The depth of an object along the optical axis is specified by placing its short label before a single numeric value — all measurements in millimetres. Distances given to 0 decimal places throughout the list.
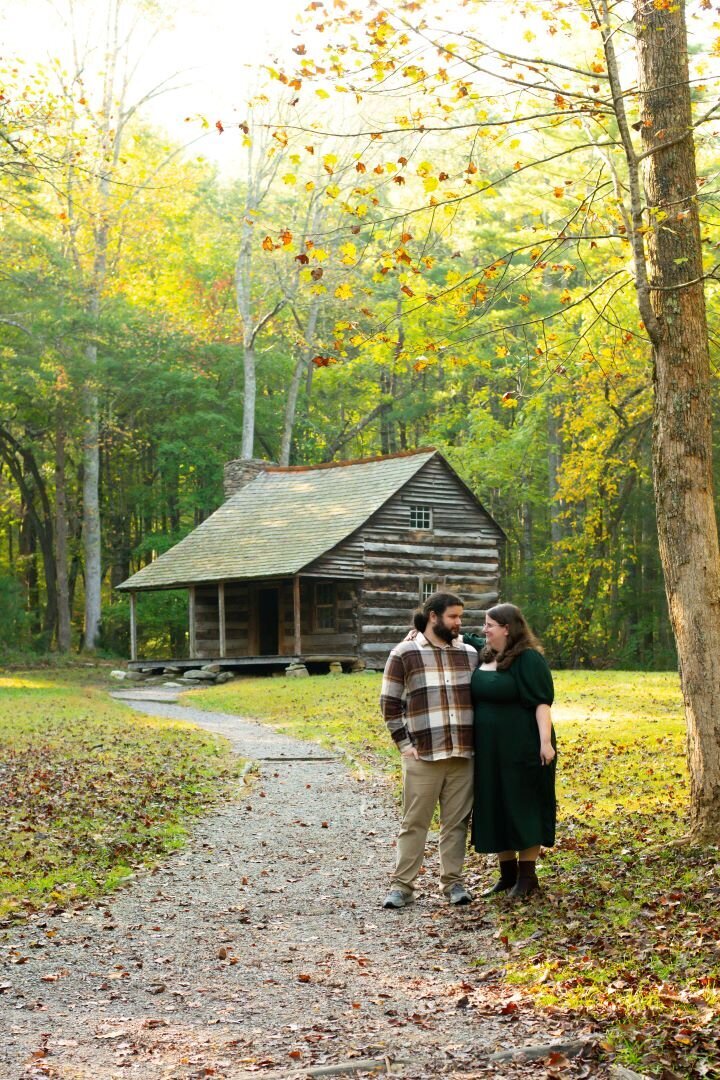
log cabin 33469
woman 8109
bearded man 8438
